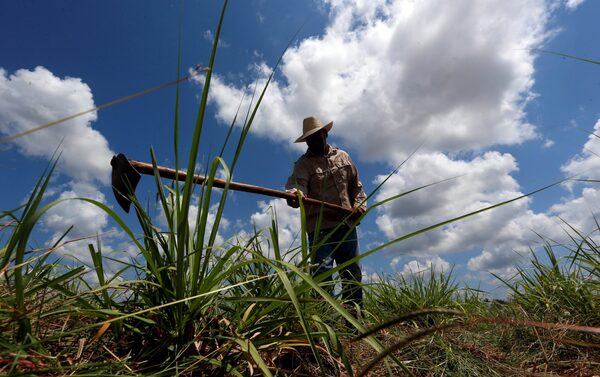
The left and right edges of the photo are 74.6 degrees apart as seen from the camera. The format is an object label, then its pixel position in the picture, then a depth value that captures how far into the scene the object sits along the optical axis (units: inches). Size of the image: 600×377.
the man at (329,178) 165.0
